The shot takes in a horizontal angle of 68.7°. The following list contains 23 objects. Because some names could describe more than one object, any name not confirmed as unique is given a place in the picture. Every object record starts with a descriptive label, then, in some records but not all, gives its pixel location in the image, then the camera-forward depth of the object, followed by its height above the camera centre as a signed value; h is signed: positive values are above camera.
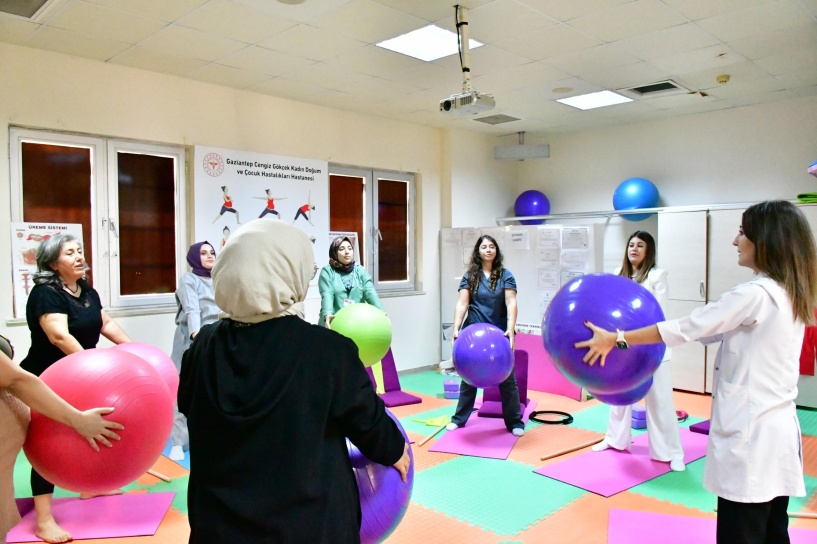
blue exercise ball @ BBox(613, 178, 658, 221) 6.63 +0.62
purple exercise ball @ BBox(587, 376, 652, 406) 2.98 -0.74
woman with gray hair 2.95 -0.33
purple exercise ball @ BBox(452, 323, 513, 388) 4.08 -0.72
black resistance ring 4.99 -1.43
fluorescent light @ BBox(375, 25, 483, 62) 4.38 +1.58
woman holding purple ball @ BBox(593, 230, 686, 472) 3.96 -1.01
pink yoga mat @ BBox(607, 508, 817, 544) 2.91 -1.41
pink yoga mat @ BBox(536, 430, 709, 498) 3.65 -1.42
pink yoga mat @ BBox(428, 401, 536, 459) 4.29 -1.44
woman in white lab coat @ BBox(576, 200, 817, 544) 1.96 -0.41
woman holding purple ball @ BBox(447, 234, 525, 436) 4.68 -0.42
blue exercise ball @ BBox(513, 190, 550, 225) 7.73 +0.60
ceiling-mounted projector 4.30 +1.07
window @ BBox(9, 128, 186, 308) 4.62 +0.41
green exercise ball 3.90 -0.52
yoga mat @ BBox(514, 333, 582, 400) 6.00 -1.28
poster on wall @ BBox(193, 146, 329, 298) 5.40 +0.56
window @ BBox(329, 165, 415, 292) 6.70 +0.38
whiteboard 6.17 -0.07
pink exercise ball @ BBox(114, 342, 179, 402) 2.79 -0.52
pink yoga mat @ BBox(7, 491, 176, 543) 3.03 -1.42
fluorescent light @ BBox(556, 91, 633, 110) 6.09 +1.56
